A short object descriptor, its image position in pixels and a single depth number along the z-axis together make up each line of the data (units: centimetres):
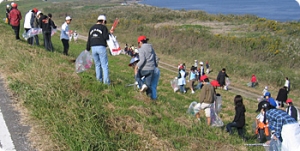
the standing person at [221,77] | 1926
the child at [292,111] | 1116
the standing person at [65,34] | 1134
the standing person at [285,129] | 570
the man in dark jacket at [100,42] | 771
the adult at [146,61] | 766
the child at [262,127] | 906
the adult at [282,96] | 1625
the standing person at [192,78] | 1726
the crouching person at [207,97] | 859
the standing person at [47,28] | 1191
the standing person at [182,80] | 1659
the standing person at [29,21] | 1238
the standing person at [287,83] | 1983
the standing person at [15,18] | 1255
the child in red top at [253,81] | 2221
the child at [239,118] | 887
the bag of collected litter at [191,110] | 880
